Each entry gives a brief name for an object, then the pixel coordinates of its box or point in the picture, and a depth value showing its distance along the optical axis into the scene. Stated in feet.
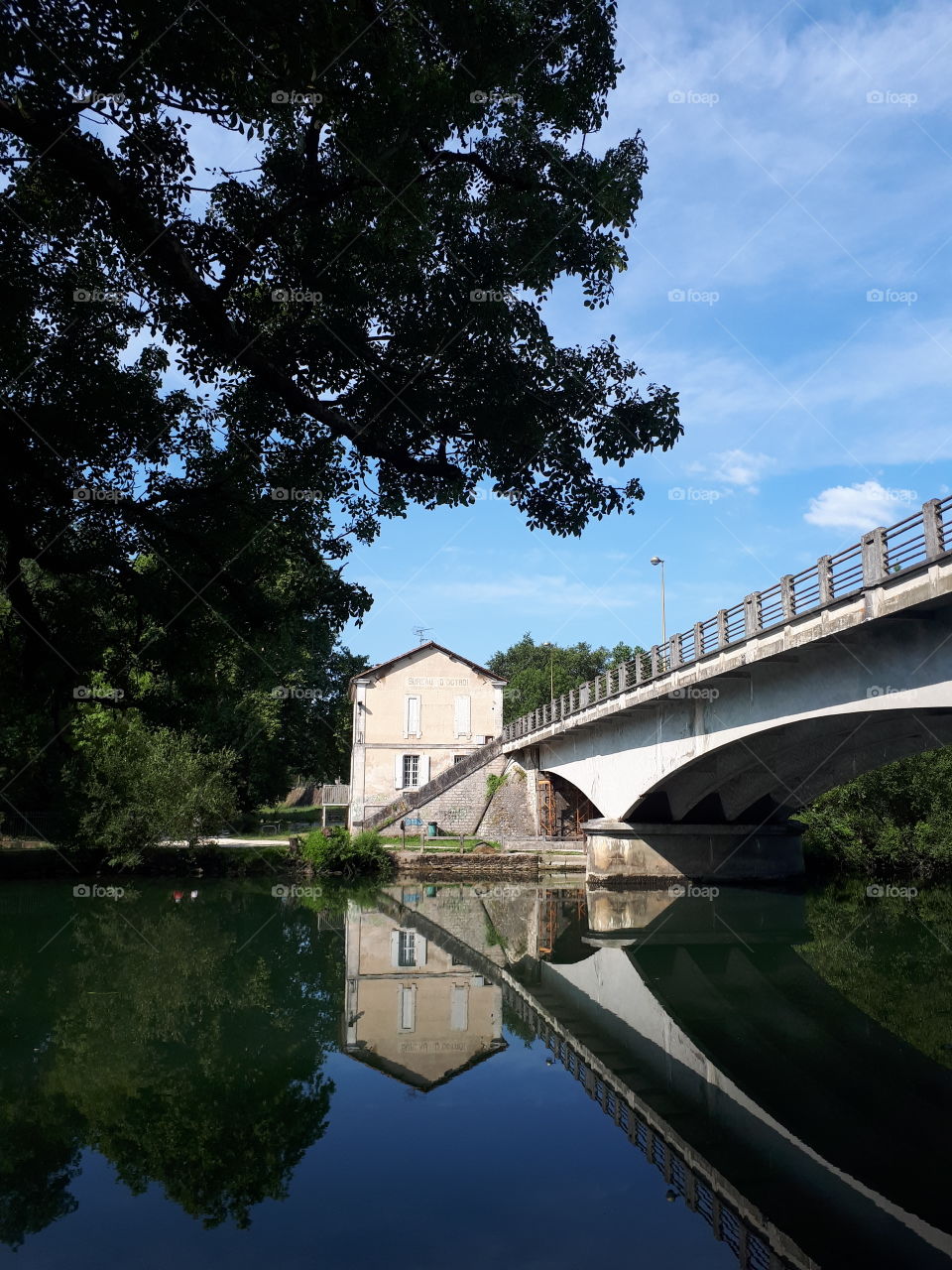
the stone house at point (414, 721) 133.69
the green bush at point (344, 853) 98.84
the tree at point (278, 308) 21.11
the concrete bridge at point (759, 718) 44.39
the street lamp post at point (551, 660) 227.16
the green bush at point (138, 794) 91.61
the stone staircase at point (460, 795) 121.70
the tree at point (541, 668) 252.42
